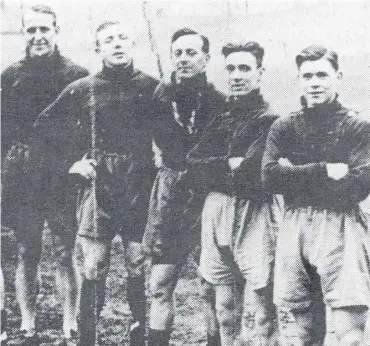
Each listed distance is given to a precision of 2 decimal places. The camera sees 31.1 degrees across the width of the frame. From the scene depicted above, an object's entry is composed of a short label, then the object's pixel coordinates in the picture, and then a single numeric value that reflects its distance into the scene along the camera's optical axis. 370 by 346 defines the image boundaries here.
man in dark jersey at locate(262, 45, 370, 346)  2.82
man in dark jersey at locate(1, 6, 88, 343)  3.28
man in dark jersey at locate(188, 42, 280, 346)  2.99
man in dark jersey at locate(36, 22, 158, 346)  3.19
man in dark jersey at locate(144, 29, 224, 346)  3.13
